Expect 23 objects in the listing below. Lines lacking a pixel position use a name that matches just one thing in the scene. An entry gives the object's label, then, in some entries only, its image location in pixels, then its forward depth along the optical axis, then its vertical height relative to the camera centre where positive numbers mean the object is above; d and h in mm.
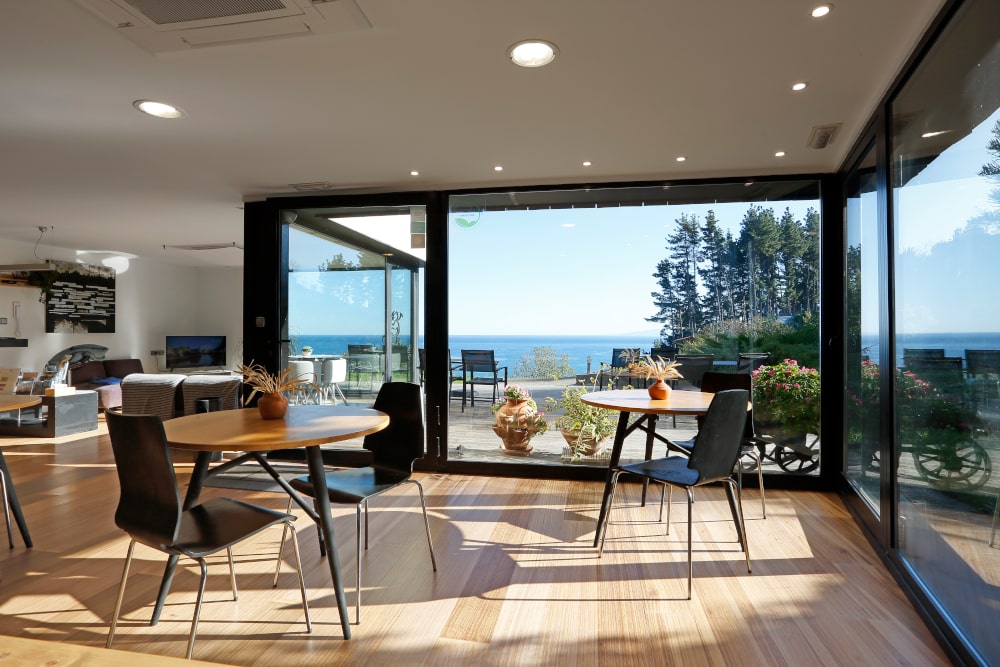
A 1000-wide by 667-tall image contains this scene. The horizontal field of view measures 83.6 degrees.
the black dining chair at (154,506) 1760 -552
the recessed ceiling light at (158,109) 2928 +1225
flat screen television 9359 -235
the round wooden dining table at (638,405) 2791 -354
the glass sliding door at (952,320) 1707 +61
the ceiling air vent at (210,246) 7345 +1226
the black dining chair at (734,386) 3404 -353
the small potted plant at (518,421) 4586 -690
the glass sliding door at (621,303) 4184 +270
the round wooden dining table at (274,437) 1960 -362
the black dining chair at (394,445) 2586 -546
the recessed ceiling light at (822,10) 2055 +1214
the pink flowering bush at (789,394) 4145 -423
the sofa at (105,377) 7293 -552
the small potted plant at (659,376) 3229 -232
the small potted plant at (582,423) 4480 -690
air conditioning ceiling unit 2010 +1200
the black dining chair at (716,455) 2494 -542
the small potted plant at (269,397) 2445 -260
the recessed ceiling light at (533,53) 2342 +1224
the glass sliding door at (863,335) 3053 +11
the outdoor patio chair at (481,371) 4625 -278
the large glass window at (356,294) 4789 +381
